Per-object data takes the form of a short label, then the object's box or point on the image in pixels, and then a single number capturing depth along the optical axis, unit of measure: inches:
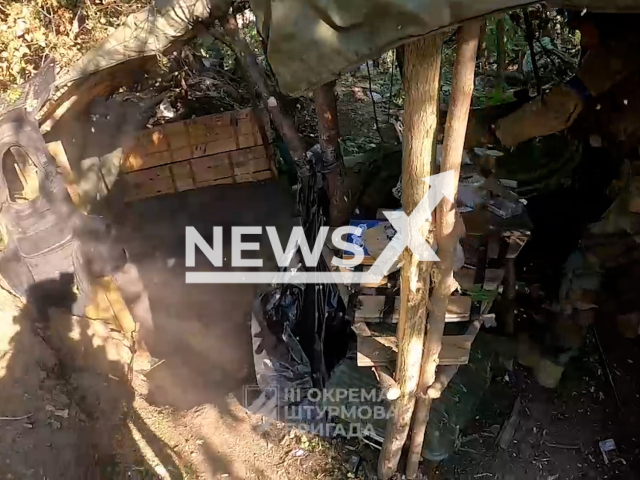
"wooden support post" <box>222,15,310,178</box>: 118.8
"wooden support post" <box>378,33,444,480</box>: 67.2
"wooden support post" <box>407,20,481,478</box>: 66.9
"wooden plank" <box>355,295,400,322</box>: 101.3
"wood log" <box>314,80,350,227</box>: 105.9
